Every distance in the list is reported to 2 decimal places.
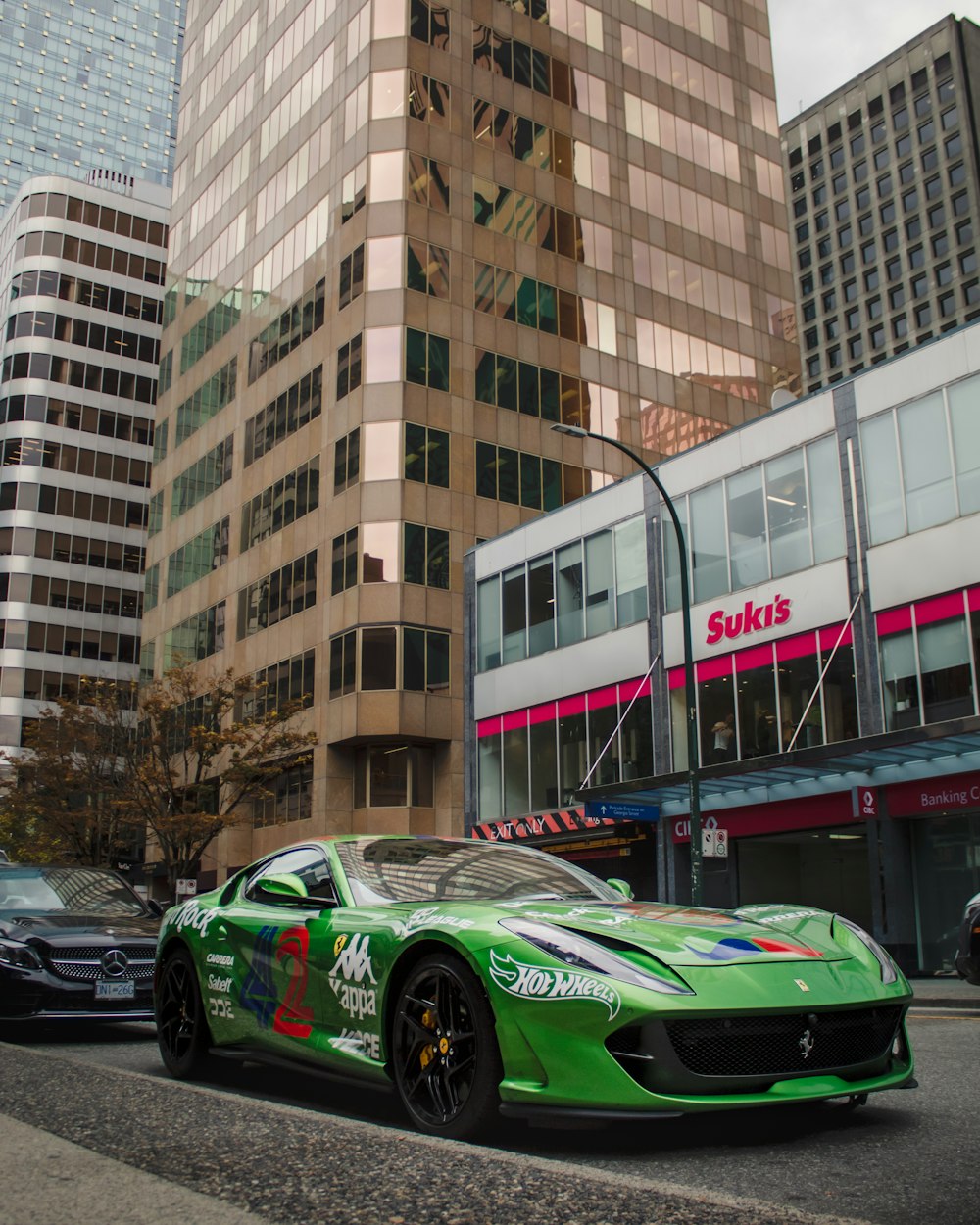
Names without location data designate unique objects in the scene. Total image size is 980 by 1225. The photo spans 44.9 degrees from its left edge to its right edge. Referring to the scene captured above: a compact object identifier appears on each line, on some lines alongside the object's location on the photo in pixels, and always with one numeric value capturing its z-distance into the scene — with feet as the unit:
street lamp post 66.33
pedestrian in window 88.02
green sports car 13.48
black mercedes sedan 29.22
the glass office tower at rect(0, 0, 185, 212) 524.52
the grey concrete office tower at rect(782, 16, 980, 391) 303.68
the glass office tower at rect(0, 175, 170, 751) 236.22
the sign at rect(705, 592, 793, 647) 84.28
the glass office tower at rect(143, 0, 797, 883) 134.92
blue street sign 87.86
